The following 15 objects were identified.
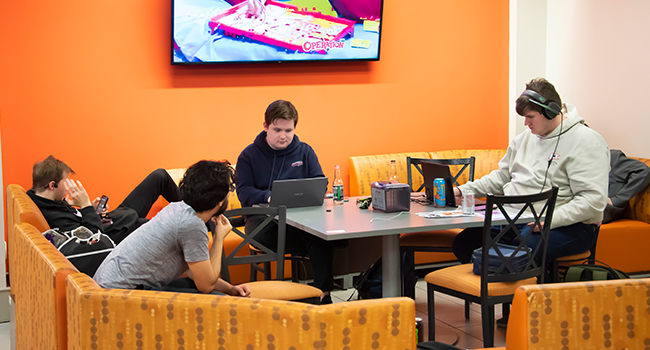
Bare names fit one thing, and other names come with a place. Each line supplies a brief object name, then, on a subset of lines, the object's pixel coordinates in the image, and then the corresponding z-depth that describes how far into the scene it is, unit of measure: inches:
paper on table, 117.8
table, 107.0
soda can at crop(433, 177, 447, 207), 132.2
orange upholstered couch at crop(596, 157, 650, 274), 168.1
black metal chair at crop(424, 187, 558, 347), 104.9
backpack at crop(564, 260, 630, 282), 106.9
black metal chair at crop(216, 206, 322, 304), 106.6
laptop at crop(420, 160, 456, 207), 132.2
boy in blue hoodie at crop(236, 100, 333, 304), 134.4
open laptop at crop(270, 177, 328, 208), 129.0
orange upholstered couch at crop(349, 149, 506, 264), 198.5
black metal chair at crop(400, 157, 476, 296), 144.4
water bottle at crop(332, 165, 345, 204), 142.5
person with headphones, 119.5
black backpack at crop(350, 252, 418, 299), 130.2
